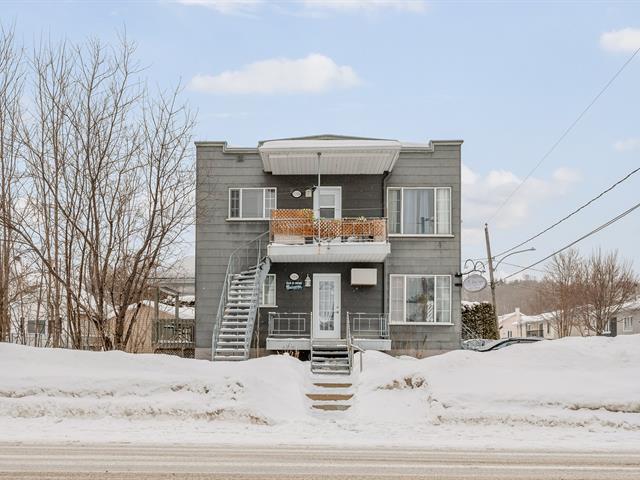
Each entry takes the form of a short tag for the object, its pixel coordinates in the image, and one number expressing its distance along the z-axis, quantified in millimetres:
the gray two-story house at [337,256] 24938
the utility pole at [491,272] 33569
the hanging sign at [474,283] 24328
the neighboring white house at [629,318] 54219
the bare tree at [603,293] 49312
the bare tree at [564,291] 50875
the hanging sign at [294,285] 25297
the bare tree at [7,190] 21281
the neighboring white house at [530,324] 69875
